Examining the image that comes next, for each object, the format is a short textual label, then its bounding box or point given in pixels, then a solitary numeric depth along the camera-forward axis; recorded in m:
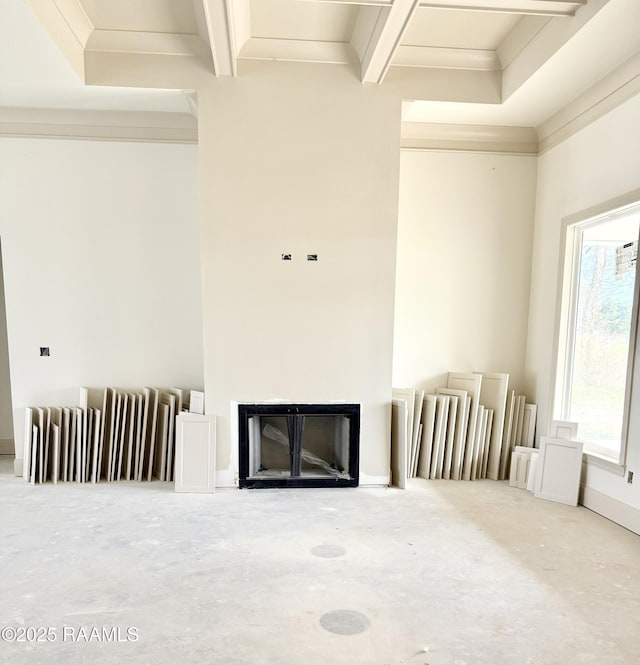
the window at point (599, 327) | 3.42
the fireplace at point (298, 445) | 3.79
